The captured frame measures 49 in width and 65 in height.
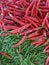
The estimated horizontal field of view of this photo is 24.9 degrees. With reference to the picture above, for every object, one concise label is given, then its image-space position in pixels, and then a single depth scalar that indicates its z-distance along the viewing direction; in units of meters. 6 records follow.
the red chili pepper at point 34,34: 0.76
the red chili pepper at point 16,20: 0.78
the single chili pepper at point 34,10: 0.80
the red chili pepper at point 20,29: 0.77
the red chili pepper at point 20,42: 0.75
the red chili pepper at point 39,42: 0.75
